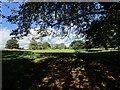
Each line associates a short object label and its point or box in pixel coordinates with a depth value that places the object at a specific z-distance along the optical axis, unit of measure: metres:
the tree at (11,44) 58.30
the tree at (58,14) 7.24
